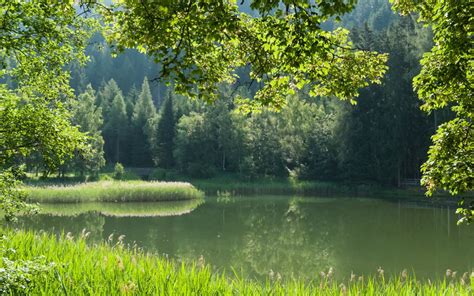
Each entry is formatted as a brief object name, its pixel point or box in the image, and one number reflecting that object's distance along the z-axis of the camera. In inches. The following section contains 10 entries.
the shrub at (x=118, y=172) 2098.9
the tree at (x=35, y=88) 269.1
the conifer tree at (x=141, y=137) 2618.1
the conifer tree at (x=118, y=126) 2689.5
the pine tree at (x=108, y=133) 2706.7
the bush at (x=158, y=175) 2148.1
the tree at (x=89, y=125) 2001.7
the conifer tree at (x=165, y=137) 2351.1
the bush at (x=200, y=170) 2076.8
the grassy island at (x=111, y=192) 1187.3
